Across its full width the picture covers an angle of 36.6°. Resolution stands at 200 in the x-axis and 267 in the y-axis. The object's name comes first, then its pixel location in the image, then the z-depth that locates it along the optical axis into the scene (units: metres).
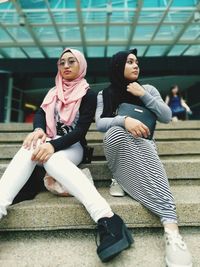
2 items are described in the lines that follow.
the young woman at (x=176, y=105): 7.91
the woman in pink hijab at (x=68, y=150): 1.67
